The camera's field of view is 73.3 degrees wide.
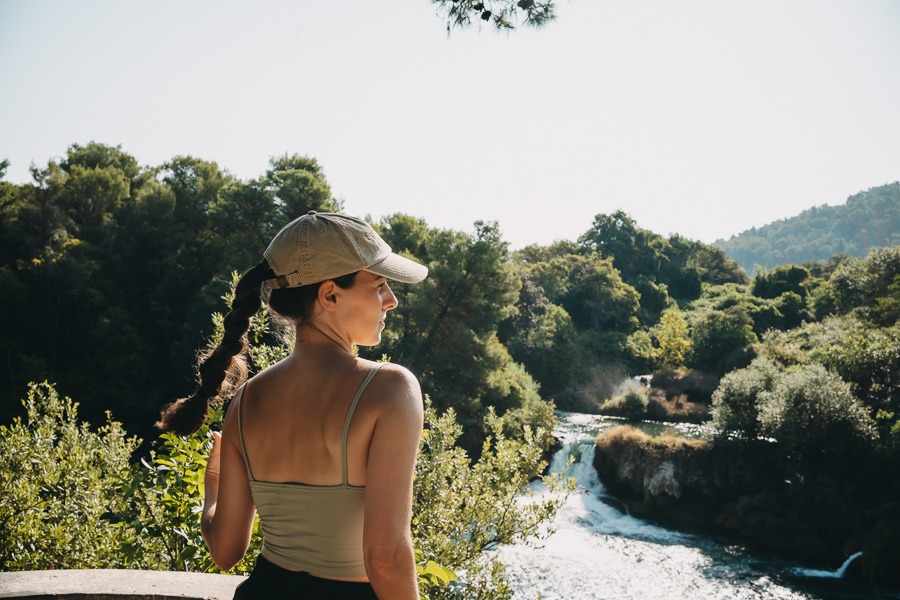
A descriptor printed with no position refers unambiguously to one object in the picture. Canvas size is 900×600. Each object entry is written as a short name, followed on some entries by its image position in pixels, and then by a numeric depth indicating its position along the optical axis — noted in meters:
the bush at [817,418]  16.75
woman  1.25
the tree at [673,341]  32.78
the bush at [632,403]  28.23
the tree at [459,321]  23.16
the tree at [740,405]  18.47
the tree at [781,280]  42.28
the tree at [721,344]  29.88
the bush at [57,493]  3.64
